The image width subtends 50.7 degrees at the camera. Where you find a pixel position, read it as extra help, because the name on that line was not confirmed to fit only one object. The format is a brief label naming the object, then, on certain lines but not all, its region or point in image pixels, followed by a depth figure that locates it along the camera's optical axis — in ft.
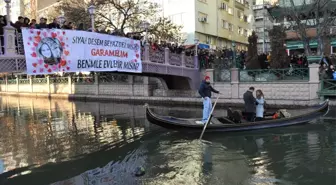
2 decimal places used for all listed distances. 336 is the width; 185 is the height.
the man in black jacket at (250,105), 43.47
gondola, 42.39
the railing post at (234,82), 75.61
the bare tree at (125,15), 95.61
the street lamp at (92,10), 48.98
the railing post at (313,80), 65.36
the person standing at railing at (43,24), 41.60
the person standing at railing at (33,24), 40.99
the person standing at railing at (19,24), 40.23
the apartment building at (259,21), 188.34
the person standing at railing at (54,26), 43.32
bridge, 38.99
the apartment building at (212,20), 118.62
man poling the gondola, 45.14
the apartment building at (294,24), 83.50
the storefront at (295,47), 114.83
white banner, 40.14
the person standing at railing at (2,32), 39.14
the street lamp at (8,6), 37.05
